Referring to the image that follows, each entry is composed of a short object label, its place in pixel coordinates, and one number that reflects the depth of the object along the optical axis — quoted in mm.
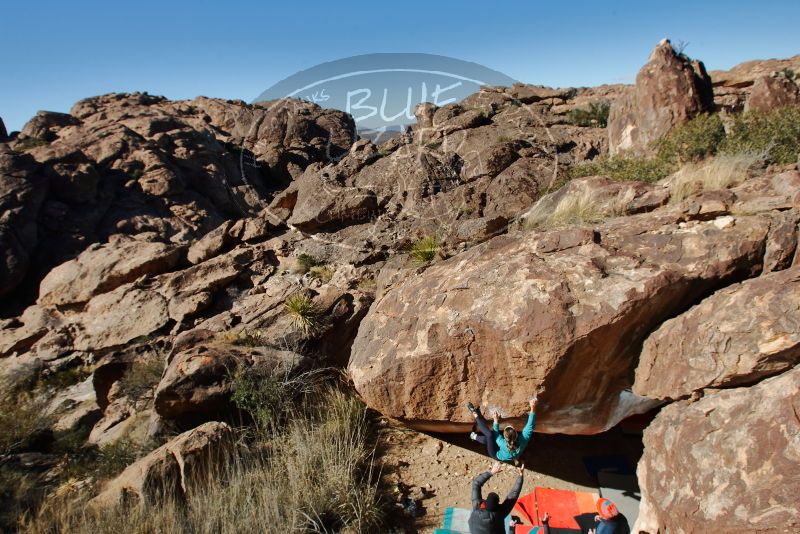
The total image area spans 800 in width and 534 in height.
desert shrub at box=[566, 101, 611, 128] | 15623
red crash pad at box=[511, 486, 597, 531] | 5551
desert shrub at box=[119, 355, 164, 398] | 8508
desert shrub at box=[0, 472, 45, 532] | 5445
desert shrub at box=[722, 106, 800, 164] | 7500
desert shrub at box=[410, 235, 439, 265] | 9195
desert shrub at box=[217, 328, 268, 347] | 7992
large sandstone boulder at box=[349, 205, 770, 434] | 4848
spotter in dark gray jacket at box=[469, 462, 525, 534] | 4754
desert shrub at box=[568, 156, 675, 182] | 9008
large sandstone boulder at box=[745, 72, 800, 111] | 10734
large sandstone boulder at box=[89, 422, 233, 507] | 5348
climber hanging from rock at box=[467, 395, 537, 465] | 5143
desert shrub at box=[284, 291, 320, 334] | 8156
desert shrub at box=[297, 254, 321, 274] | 11883
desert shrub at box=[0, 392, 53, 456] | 7684
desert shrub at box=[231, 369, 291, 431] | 6859
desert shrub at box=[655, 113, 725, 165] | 9195
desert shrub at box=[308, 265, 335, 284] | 11383
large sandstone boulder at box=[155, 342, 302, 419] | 6902
